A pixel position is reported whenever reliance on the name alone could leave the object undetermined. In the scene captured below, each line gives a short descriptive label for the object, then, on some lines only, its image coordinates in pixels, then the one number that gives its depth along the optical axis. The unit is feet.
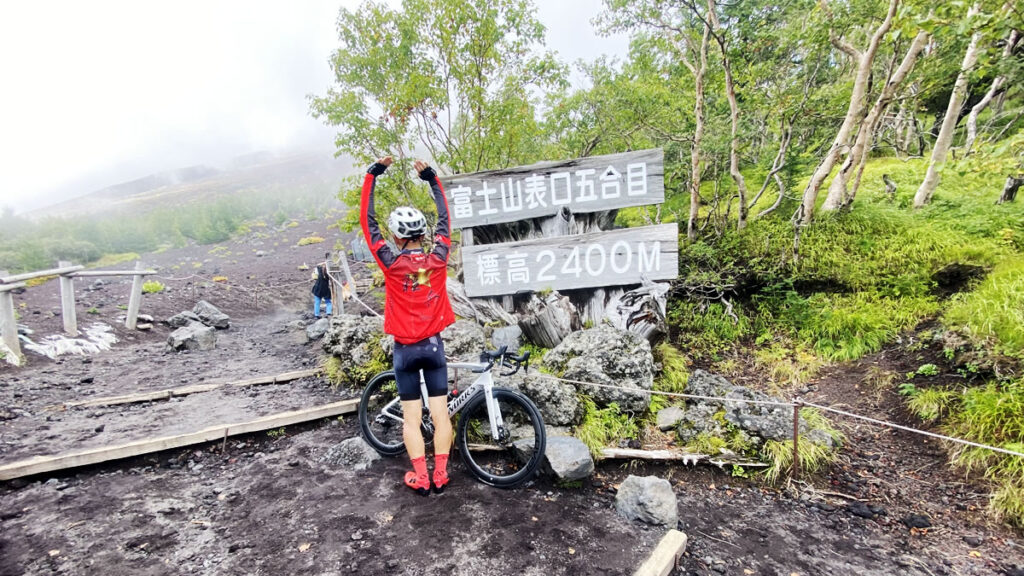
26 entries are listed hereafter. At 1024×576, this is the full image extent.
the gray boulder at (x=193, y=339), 31.60
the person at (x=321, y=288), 43.80
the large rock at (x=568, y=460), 12.00
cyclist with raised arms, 11.41
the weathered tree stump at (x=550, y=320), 19.58
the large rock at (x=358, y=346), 19.03
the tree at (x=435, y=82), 29.73
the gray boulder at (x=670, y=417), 14.89
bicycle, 11.94
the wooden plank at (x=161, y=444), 11.93
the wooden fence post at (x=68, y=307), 29.99
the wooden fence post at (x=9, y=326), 24.21
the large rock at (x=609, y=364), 15.44
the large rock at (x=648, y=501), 10.57
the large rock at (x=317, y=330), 34.01
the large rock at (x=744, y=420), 13.44
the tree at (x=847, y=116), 22.82
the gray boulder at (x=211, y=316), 42.27
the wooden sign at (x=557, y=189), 19.72
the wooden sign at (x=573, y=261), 19.67
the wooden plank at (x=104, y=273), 30.21
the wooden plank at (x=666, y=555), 8.50
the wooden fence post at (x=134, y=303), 35.17
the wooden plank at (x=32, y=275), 24.10
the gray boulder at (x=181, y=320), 39.32
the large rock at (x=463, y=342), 18.00
